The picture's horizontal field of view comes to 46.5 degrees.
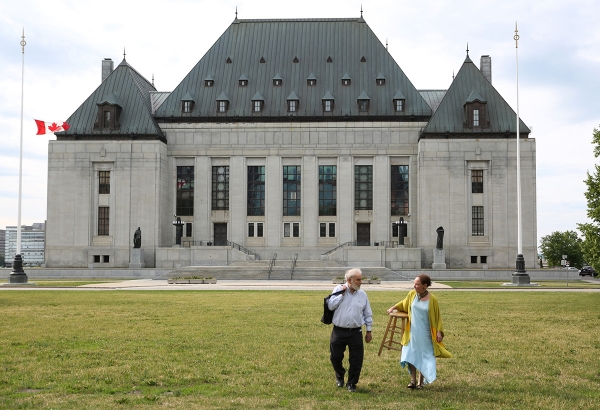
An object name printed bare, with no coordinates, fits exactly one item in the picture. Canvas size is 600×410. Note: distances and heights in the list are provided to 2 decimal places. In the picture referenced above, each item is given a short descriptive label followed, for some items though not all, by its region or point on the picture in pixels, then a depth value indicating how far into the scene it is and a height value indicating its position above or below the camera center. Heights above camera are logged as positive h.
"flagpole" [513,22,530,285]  44.46 -1.71
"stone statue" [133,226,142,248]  63.08 +0.42
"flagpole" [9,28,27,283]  45.19 -1.65
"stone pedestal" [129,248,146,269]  63.28 -1.30
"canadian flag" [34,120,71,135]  54.16 +9.22
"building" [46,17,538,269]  65.75 +7.75
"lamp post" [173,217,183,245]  64.75 +1.30
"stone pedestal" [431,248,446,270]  61.44 -1.08
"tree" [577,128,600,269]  36.25 +1.22
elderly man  11.50 -1.27
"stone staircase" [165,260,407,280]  54.47 -2.21
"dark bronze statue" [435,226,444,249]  61.28 +0.68
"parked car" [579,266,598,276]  76.50 -2.71
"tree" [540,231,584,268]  104.94 -0.35
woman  11.58 -1.51
